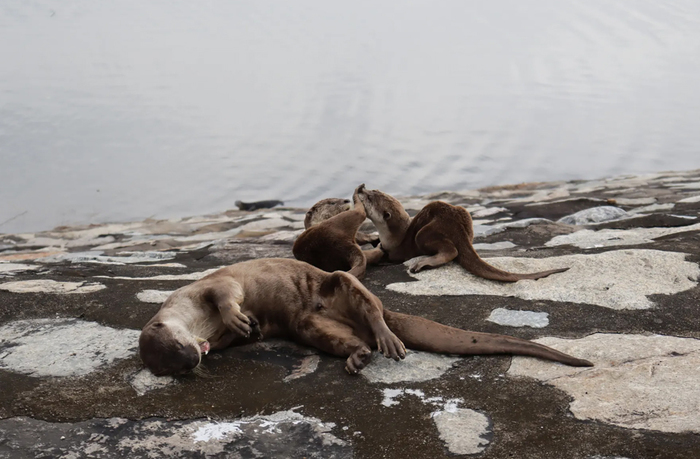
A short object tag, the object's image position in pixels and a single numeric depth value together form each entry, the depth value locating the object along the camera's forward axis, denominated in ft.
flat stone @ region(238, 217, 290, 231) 27.91
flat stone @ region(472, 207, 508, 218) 24.82
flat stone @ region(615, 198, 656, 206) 24.89
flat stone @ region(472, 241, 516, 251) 17.68
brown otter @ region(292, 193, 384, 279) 15.37
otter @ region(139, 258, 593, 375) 9.60
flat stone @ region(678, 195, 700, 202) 23.47
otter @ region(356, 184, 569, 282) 14.06
